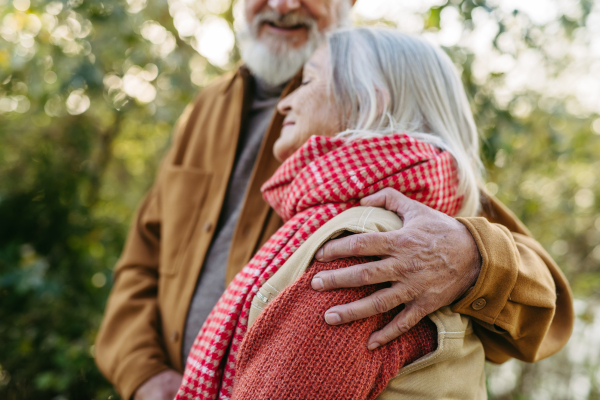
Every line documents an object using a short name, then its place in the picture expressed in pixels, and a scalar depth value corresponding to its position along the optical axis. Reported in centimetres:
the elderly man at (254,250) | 104
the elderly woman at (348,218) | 96
